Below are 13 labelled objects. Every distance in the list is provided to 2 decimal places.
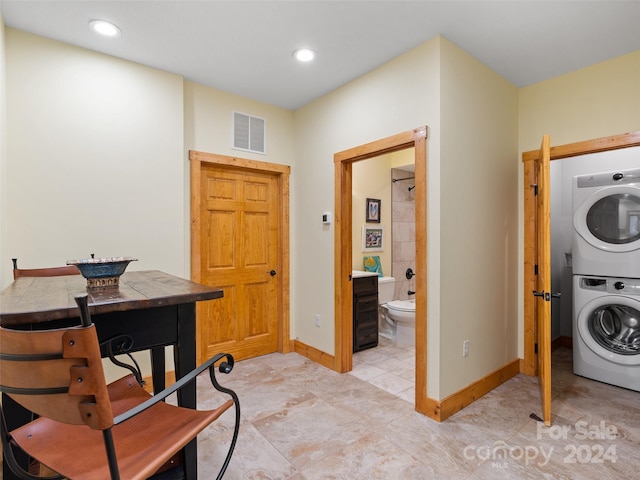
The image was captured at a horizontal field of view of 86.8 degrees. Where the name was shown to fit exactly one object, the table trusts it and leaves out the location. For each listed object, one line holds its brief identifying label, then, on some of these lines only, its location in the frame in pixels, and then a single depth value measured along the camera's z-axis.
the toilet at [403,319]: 3.86
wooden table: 1.08
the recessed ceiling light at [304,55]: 2.55
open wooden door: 2.23
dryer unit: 2.86
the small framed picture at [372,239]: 4.45
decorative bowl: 1.48
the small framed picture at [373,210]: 4.50
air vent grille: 3.35
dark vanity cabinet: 3.69
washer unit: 2.82
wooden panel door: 3.26
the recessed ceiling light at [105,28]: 2.20
